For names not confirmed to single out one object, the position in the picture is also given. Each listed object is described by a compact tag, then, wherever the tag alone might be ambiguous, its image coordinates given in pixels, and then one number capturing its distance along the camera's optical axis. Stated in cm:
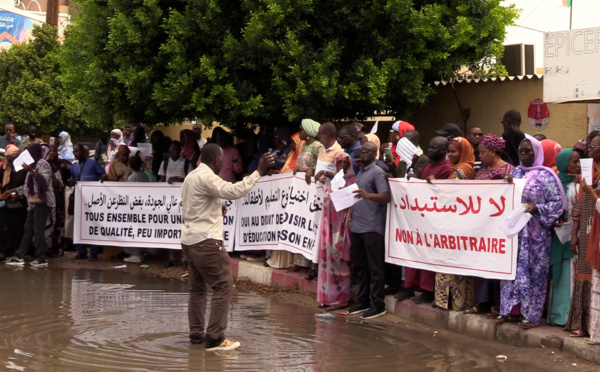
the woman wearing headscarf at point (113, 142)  1798
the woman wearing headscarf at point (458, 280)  938
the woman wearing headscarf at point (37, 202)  1521
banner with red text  881
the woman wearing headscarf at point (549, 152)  905
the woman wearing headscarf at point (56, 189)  1619
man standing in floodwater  850
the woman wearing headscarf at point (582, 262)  800
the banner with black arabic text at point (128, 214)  1505
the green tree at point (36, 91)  3170
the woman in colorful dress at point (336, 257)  1059
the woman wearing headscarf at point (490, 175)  904
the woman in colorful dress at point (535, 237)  842
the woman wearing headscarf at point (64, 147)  1775
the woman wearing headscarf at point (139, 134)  1766
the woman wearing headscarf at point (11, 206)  1562
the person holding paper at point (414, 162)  1037
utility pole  2704
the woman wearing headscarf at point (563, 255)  841
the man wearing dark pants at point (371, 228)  1011
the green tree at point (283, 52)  1332
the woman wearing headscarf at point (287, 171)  1257
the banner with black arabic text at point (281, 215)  1150
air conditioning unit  1806
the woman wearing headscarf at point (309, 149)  1184
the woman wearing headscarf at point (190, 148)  1508
